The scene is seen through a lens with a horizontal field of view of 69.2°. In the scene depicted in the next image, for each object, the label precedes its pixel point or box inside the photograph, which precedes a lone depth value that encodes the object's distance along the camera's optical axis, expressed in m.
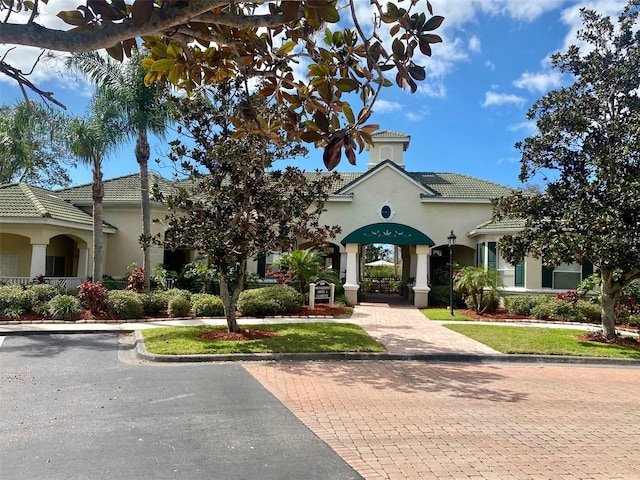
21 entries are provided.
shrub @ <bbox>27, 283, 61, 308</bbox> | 14.91
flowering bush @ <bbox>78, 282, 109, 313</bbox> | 15.05
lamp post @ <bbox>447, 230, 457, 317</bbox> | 18.45
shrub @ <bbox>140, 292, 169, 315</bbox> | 15.85
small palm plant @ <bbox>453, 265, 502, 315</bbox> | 18.10
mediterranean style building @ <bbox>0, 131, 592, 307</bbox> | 20.11
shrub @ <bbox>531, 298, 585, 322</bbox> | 17.64
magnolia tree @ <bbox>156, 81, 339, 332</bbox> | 11.59
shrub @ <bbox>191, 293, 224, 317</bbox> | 16.28
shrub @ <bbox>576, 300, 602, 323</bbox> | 17.62
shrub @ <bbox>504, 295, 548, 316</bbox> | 18.72
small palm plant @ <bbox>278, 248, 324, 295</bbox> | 19.59
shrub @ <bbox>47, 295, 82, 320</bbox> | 14.34
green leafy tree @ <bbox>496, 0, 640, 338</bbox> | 11.98
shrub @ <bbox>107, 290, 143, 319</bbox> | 14.92
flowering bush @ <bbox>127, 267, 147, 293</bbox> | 17.83
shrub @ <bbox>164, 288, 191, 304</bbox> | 16.86
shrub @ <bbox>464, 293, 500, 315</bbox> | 18.90
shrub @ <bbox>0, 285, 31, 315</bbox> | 14.38
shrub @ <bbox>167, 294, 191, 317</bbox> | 15.72
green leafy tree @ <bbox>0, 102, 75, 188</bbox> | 16.74
